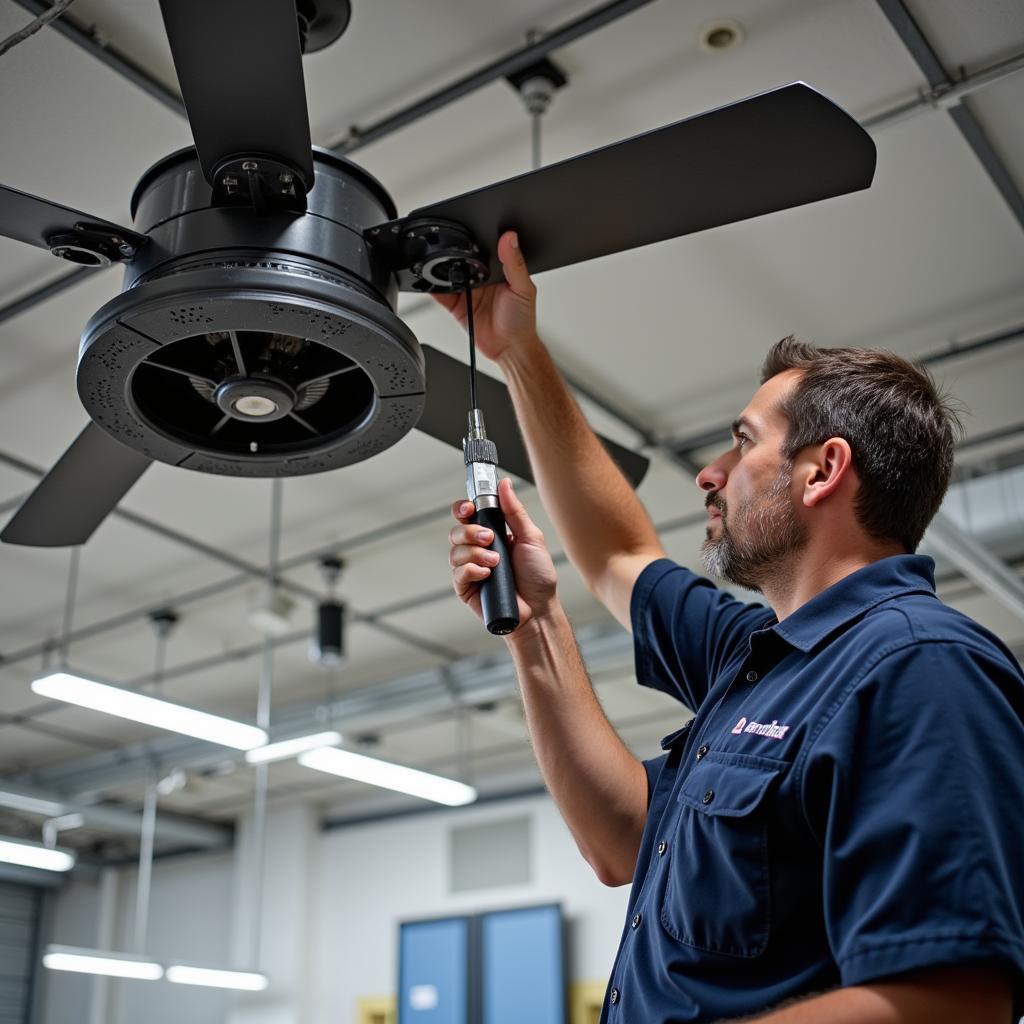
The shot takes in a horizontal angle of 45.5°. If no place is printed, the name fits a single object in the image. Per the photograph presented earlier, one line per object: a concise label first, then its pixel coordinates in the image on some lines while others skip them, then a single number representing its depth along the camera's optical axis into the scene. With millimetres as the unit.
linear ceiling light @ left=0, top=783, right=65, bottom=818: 7234
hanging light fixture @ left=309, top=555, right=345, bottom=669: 5477
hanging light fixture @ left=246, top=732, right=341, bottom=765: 5340
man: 910
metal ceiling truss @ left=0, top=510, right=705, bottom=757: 5662
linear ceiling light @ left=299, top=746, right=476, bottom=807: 5590
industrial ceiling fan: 1300
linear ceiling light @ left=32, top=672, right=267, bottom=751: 4359
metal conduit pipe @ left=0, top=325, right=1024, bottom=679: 4008
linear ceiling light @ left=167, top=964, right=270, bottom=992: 7242
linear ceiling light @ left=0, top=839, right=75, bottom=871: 7078
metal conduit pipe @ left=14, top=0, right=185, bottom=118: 2799
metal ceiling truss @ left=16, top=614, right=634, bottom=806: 5848
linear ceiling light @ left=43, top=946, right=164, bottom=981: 7070
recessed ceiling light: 2865
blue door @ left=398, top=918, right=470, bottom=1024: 7801
